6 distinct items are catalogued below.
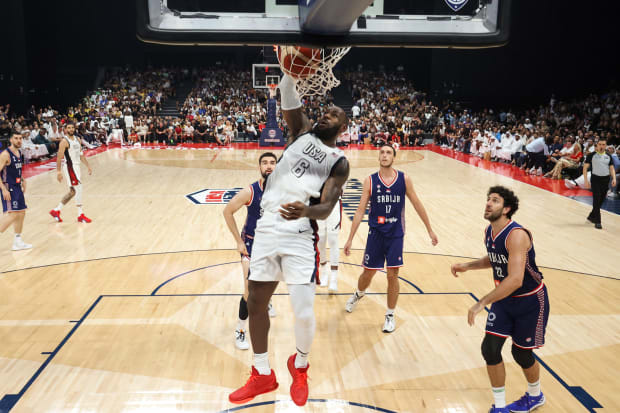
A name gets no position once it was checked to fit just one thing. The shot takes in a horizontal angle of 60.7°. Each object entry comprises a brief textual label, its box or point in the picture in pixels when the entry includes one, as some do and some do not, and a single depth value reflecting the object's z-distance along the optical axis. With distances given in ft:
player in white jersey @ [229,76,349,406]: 10.21
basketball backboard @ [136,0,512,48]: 13.15
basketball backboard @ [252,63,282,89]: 68.95
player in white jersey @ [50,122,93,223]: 30.14
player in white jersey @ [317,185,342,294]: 20.51
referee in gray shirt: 30.04
